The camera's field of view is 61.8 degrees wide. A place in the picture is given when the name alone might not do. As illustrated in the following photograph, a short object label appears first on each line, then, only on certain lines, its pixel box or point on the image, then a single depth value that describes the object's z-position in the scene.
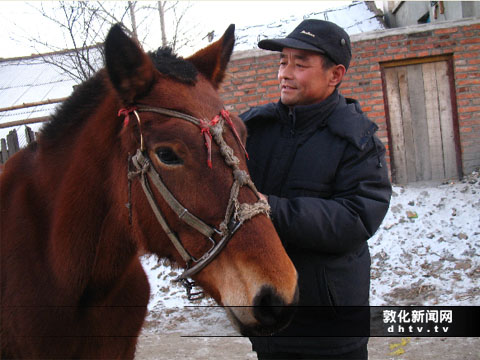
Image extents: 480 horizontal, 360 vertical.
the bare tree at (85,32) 6.27
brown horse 1.60
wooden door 8.05
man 1.92
